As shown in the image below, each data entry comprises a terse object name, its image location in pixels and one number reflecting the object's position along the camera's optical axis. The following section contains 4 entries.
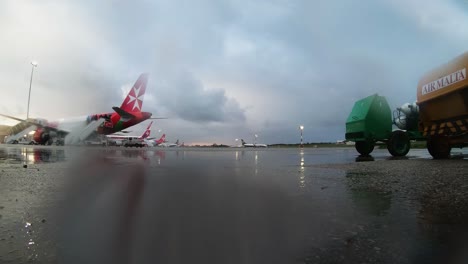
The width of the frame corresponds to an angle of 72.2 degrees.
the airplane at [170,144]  83.38
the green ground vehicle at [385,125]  14.55
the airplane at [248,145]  88.76
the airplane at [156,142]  61.57
